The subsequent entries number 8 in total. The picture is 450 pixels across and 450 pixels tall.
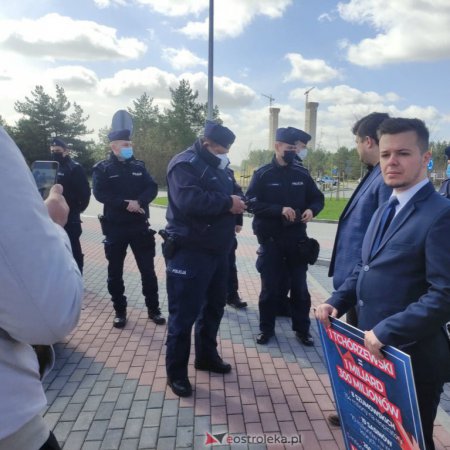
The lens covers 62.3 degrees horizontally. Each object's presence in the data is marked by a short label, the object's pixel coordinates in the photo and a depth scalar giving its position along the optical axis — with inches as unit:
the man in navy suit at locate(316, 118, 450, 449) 64.1
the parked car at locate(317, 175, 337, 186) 1377.2
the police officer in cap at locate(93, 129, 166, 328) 169.3
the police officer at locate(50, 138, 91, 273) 186.2
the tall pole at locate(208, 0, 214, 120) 474.7
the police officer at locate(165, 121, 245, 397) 115.3
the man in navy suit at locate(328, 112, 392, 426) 103.1
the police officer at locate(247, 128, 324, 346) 157.2
